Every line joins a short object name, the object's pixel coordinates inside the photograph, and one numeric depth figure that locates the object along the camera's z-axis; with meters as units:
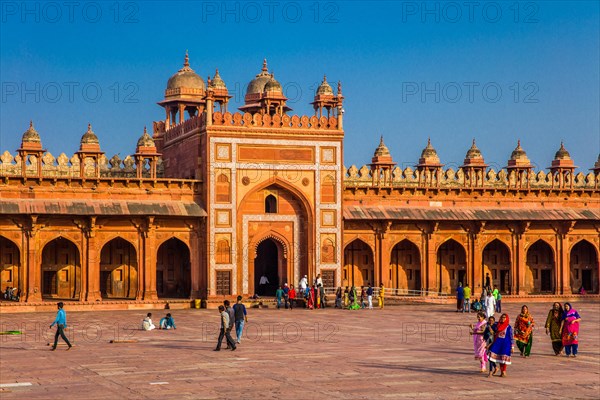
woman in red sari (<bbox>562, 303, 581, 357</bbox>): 22.30
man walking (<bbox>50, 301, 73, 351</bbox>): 23.03
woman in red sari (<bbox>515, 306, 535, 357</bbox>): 22.05
